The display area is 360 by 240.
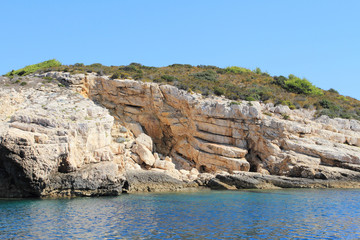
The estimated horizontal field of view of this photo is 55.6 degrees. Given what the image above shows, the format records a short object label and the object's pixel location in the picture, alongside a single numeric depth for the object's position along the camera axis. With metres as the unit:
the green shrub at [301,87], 57.97
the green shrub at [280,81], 60.79
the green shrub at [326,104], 49.46
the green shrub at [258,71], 75.96
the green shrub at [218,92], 44.69
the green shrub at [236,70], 70.12
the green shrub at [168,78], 44.81
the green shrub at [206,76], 55.94
